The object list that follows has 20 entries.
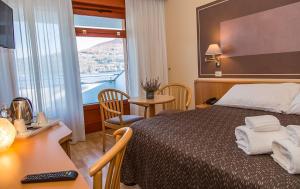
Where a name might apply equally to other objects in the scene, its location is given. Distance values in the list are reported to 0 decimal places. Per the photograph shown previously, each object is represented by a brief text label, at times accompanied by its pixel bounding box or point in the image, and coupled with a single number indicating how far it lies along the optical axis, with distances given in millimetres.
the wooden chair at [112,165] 783
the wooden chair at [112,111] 2840
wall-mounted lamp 3070
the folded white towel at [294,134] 1043
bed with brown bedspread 997
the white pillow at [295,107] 1941
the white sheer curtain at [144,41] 3918
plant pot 3101
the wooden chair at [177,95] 3921
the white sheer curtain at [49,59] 2977
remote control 820
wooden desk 804
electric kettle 1562
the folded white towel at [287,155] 940
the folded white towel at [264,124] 1254
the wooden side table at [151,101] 2850
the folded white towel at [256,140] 1153
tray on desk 1377
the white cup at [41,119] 1610
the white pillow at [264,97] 2086
